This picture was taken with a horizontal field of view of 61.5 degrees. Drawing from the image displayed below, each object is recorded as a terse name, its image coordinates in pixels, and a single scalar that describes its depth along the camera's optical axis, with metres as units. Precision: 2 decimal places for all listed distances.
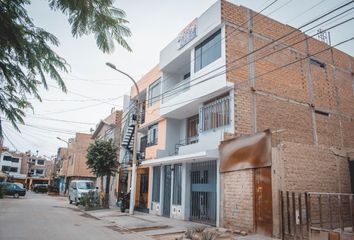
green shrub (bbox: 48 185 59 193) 46.97
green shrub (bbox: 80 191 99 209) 22.04
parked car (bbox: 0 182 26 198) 33.04
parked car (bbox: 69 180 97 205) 26.94
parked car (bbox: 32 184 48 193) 51.13
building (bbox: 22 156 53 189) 83.81
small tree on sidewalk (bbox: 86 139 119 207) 22.79
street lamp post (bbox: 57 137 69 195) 49.96
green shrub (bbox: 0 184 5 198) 30.53
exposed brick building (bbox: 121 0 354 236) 11.55
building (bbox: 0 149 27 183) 77.00
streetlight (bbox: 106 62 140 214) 18.19
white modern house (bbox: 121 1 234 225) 14.56
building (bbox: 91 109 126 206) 26.67
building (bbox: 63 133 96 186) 44.12
